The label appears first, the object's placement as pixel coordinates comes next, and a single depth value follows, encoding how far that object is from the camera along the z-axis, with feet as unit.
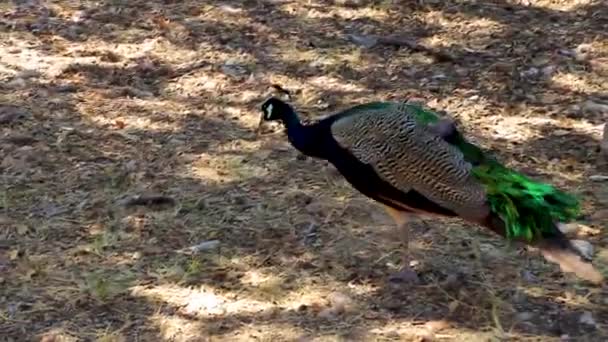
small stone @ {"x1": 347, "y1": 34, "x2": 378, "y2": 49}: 19.10
